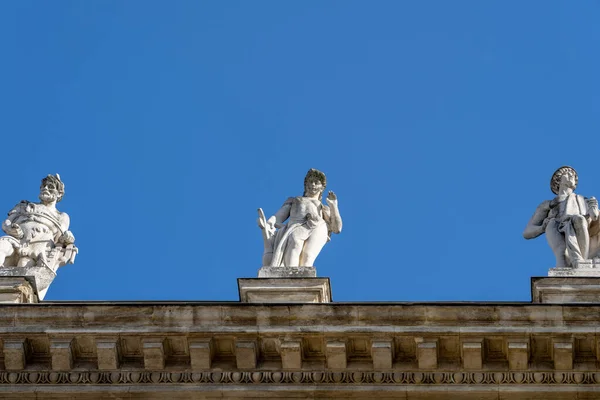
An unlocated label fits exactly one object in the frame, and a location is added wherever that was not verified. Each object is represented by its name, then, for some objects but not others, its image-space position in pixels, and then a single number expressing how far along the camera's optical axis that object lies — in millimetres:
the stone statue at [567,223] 25672
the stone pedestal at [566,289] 24344
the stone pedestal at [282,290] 24688
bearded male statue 26094
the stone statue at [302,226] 26084
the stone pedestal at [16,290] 24906
